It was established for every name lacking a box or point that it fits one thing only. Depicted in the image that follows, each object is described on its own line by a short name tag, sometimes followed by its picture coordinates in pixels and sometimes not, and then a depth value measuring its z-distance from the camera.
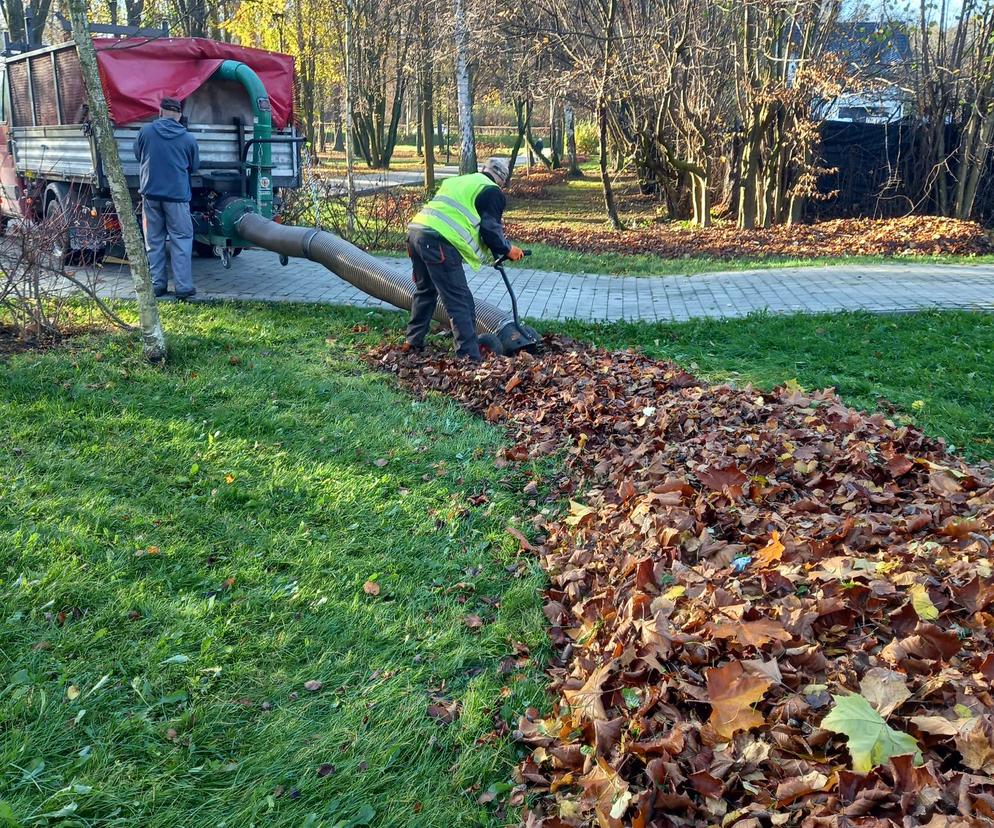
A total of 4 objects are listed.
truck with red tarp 9.95
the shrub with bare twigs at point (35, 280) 7.29
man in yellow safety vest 7.22
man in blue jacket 8.96
